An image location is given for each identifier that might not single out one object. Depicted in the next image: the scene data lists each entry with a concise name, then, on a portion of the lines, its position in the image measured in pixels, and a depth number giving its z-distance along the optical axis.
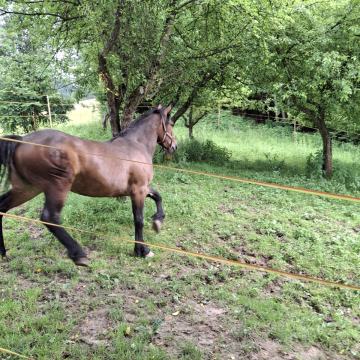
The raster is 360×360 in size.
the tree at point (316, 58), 7.65
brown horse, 3.56
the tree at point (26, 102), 12.72
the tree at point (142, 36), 5.68
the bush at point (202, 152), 10.48
